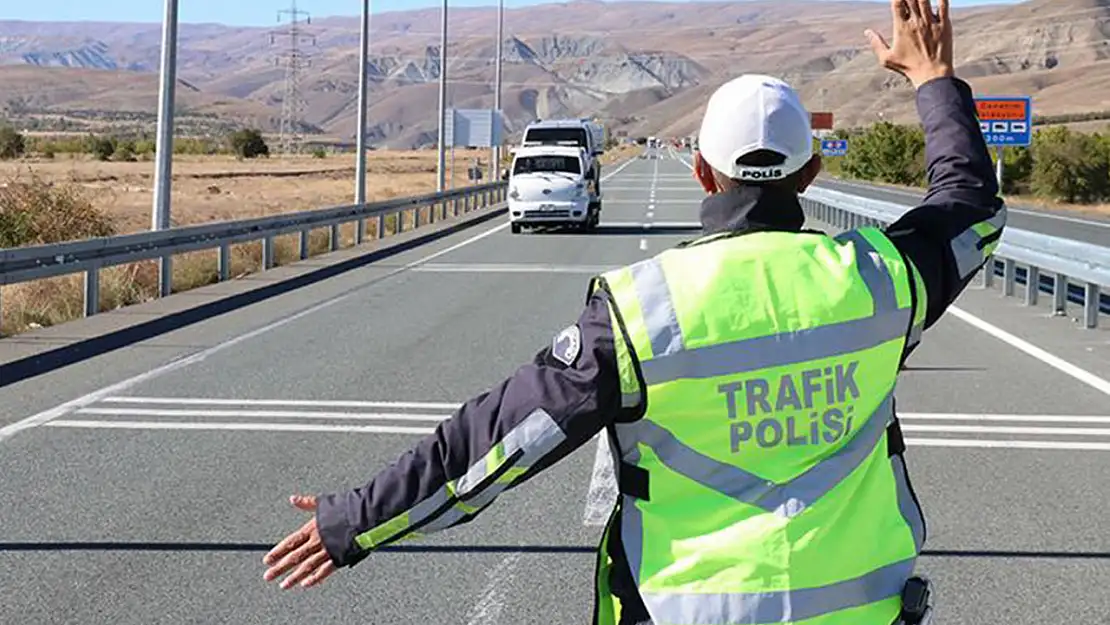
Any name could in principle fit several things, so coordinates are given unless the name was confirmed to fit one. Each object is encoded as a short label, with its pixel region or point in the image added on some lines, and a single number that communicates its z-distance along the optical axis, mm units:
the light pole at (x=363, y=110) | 33625
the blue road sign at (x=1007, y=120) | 49594
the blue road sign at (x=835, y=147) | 83000
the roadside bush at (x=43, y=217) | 25141
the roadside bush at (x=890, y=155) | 93438
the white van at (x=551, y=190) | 35312
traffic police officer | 2857
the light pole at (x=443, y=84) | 45156
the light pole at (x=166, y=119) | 20859
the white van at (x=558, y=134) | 41156
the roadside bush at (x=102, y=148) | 113062
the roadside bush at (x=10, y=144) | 101062
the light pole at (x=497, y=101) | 59750
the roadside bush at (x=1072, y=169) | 78812
